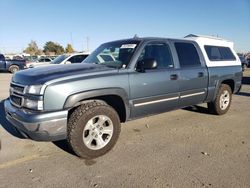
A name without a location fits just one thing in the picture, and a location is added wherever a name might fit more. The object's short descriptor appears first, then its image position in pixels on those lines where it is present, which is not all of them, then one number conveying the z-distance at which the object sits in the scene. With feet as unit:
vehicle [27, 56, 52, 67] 56.26
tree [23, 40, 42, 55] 207.54
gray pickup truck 8.52
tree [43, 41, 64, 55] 195.89
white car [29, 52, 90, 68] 30.58
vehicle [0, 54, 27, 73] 52.43
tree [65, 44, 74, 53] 183.58
